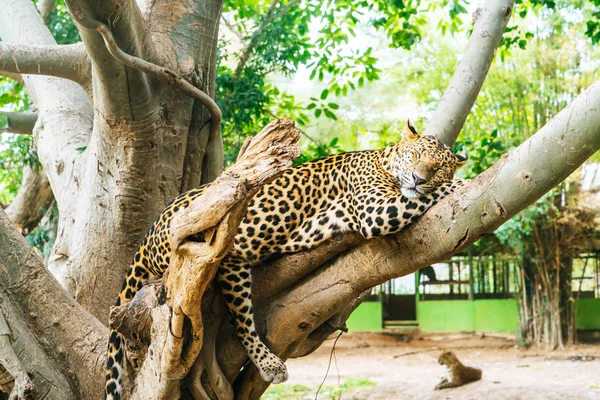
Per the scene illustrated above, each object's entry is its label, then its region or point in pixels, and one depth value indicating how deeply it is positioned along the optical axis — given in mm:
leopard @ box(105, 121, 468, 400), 4125
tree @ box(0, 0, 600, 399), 3484
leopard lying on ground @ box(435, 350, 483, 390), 11258
